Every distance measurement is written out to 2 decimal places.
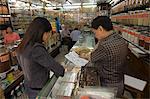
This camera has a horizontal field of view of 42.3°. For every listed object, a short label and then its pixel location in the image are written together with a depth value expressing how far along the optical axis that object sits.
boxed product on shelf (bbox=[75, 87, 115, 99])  1.27
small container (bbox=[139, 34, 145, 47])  2.97
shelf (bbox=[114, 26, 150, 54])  2.86
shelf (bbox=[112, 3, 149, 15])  3.09
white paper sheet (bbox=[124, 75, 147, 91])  1.27
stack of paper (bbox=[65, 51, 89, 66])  2.28
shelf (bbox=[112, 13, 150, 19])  2.77
